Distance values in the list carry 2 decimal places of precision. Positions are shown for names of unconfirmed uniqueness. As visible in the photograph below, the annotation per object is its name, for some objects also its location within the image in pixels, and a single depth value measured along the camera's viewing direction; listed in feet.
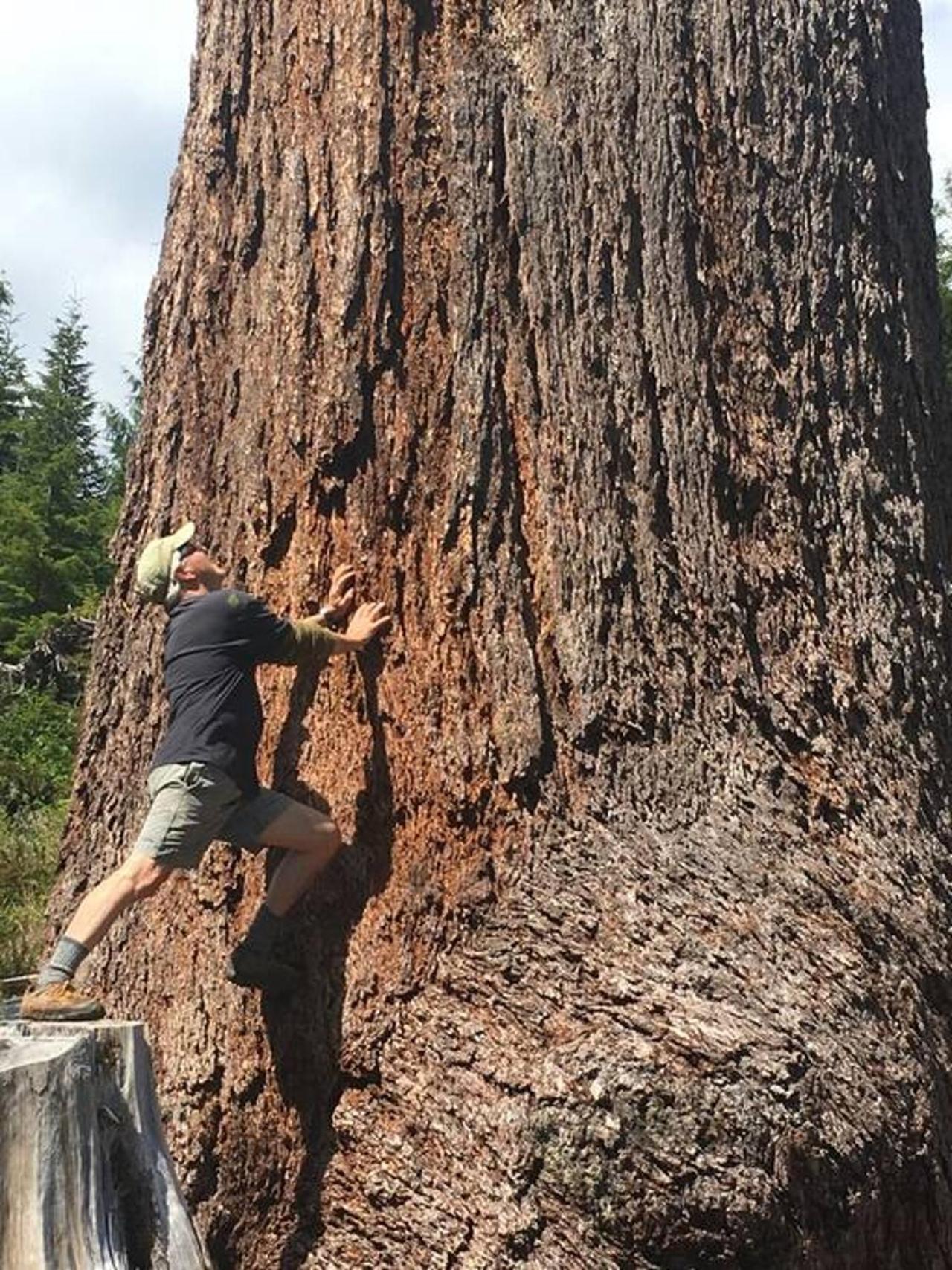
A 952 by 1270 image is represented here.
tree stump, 10.02
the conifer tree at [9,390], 114.11
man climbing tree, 13.25
